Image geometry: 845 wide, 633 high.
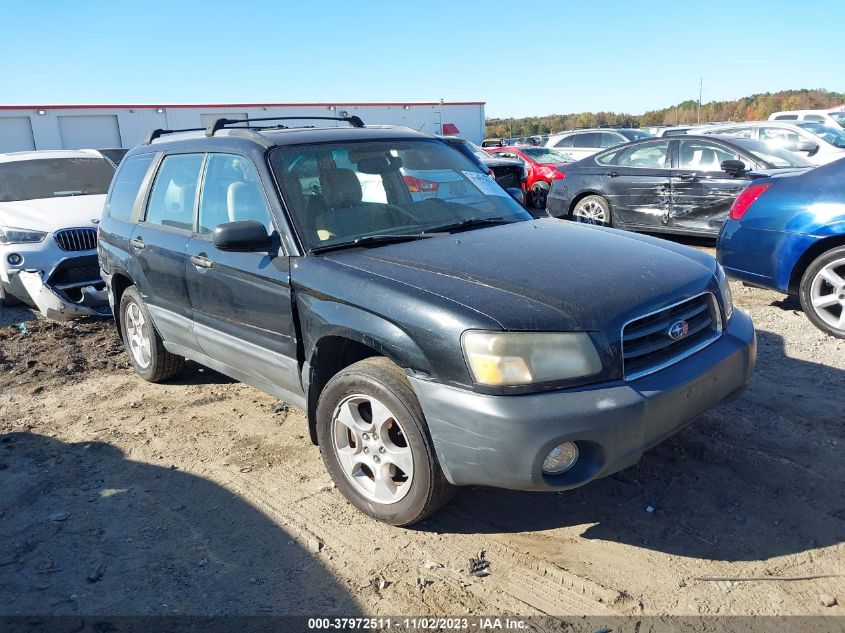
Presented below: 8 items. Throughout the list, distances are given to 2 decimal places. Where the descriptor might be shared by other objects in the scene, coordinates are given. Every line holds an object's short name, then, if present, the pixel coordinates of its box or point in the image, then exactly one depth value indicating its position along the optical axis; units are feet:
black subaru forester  8.67
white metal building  80.18
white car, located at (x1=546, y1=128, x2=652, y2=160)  58.39
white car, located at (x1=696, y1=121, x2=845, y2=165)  40.59
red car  47.29
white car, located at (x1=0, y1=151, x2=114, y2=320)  22.89
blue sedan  17.26
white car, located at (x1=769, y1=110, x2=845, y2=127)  68.74
